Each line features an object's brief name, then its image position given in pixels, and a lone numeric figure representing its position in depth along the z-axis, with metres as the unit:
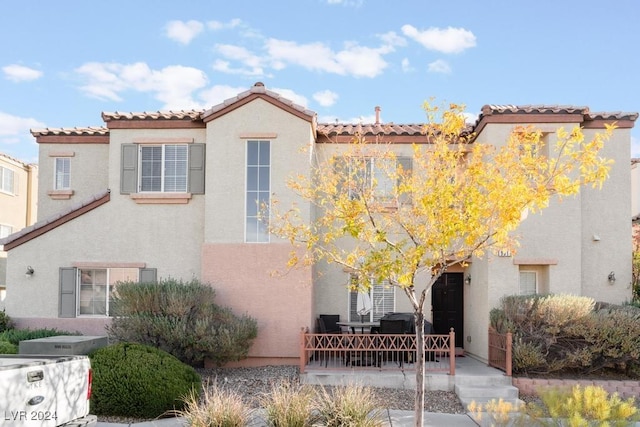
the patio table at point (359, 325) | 13.86
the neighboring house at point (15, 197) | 27.58
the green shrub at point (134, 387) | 10.09
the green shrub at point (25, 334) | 13.73
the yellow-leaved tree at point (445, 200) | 7.80
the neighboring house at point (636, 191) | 22.52
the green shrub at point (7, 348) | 12.28
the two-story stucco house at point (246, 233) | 14.53
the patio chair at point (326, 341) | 13.92
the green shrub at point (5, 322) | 15.21
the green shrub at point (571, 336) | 12.73
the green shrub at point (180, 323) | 12.80
